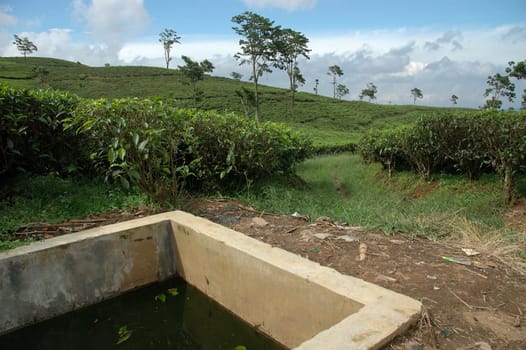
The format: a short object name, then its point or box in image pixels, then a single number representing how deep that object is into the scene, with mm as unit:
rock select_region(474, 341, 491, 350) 1583
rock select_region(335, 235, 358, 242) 2930
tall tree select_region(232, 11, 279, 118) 28547
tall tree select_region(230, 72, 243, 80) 55312
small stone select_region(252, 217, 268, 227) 3432
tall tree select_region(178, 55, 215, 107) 29984
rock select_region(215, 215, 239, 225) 3533
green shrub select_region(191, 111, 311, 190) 5074
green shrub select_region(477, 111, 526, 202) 5363
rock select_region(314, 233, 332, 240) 2992
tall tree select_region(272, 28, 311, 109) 30619
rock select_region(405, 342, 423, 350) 1544
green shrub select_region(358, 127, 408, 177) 8453
